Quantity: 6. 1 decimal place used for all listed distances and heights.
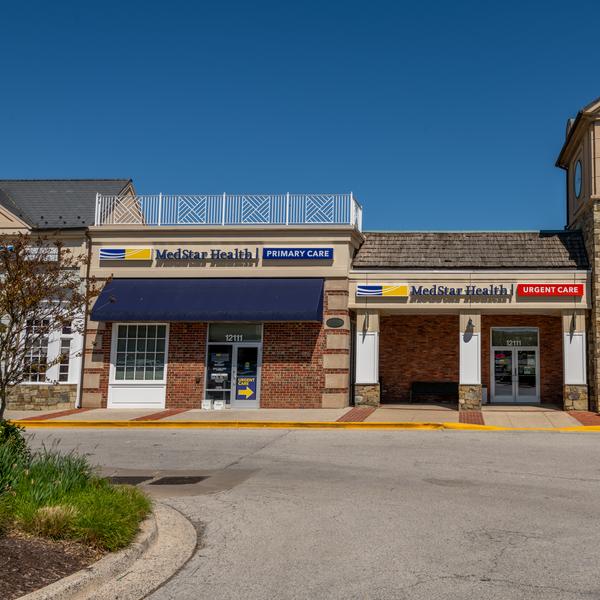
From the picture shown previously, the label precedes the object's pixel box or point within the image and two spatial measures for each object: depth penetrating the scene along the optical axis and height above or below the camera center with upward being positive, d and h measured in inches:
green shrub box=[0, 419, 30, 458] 317.4 -35.8
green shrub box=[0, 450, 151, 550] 234.2 -52.5
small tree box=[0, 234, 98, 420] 332.8 +31.4
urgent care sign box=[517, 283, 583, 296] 778.8 +101.7
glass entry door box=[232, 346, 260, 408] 805.9 -9.9
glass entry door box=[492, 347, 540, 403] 884.6 +2.5
